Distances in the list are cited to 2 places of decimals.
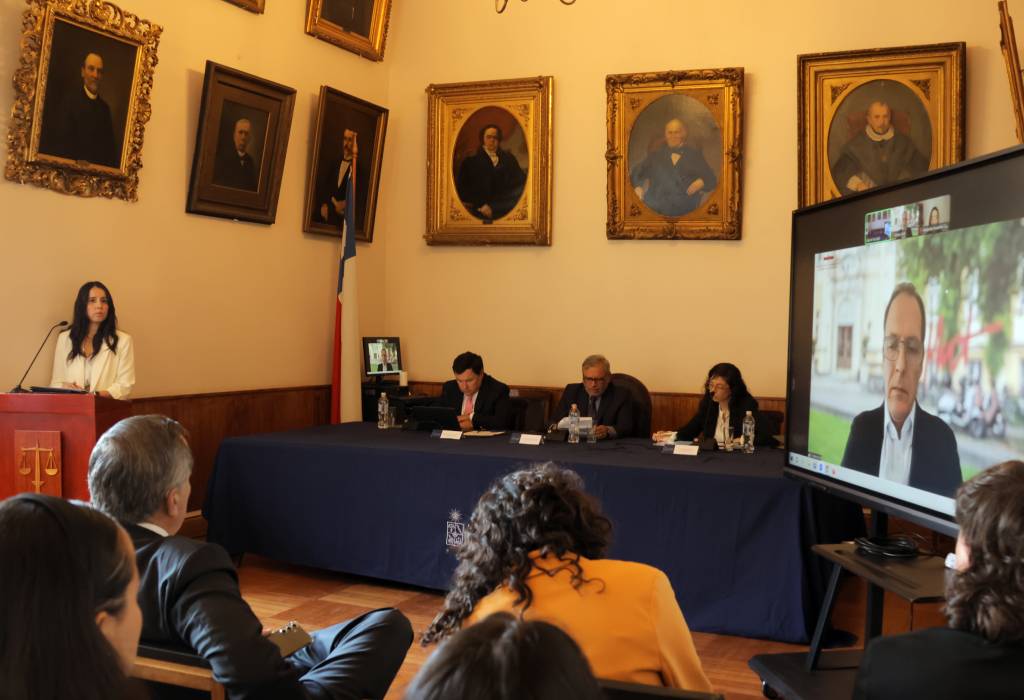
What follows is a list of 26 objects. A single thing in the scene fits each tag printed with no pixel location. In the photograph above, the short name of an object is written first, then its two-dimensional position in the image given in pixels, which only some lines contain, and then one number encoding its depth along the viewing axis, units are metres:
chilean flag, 8.12
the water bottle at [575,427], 6.11
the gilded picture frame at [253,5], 7.28
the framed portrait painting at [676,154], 7.75
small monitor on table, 8.69
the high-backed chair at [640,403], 6.85
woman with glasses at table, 6.21
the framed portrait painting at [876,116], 7.10
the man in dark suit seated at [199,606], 2.20
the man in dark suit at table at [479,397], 6.77
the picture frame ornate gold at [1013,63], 6.18
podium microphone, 5.51
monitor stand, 3.21
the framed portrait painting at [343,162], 8.05
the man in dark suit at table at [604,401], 6.62
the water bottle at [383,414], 6.91
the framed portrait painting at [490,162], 8.41
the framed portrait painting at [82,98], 5.75
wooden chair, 2.15
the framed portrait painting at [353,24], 7.99
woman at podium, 5.94
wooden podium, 5.27
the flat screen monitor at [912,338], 3.06
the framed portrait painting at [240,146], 6.99
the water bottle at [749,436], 5.78
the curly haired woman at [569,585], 2.04
